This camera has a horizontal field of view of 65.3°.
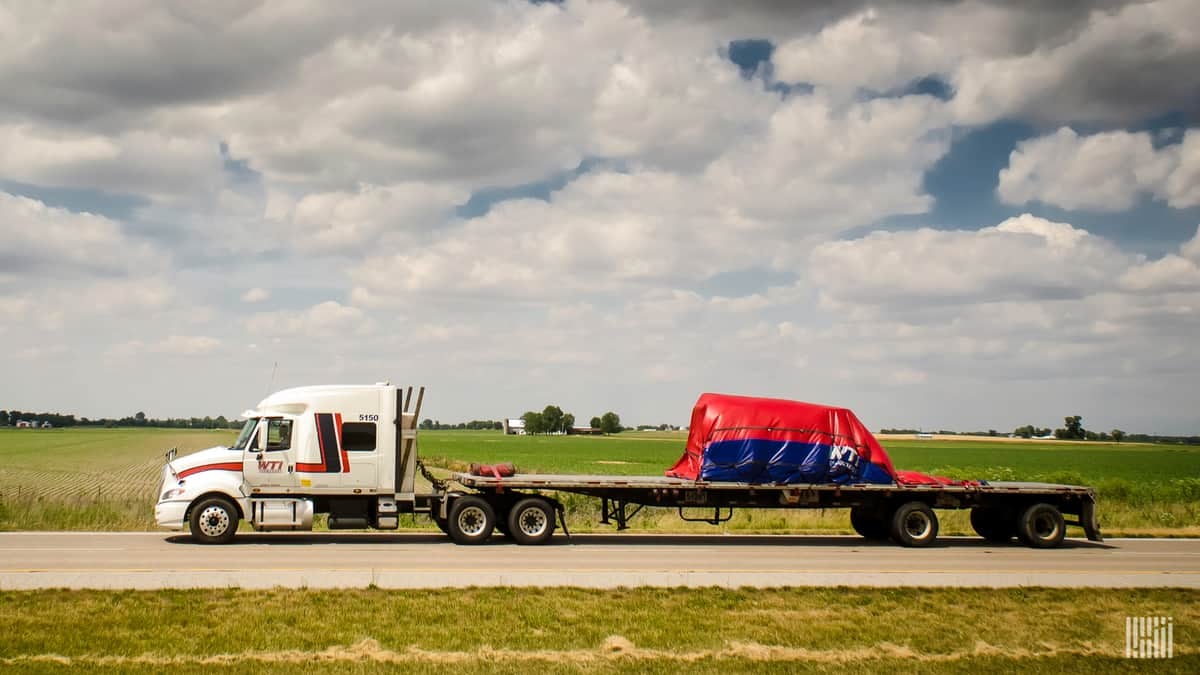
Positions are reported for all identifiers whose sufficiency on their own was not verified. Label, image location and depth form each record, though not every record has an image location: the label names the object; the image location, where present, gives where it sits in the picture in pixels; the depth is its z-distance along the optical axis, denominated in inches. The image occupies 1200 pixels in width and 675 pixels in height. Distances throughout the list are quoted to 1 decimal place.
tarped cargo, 818.8
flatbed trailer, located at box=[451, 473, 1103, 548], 786.8
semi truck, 746.8
